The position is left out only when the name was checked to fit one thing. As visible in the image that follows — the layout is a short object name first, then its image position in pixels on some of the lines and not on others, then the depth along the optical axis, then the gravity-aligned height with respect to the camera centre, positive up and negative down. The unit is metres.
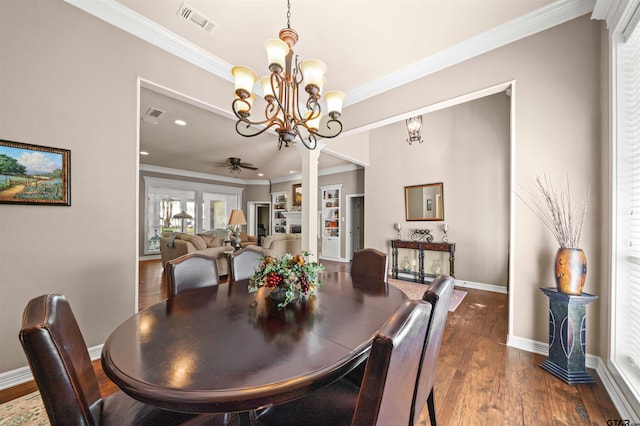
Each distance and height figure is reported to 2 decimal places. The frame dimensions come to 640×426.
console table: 4.43 -0.81
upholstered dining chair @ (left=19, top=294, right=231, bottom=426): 0.70 -0.54
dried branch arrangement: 1.95 -0.01
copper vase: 1.83 -0.45
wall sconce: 3.96 +1.41
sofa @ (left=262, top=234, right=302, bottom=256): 5.05 -0.72
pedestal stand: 1.78 -0.94
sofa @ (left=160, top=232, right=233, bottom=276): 4.70 -0.77
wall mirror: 4.72 +0.19
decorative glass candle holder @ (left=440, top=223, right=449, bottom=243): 4.64 -0.38
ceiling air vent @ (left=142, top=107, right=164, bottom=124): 3.58 +1.47
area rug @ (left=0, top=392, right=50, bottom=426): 1.41 -1.24
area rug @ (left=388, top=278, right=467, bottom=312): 3.56 -1.35
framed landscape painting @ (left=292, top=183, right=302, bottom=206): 8.53 +0.59
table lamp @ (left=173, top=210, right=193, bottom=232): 7.63 -0.18
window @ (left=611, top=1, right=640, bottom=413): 1.57 +0.06
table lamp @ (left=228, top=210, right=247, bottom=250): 5.64 -0.17
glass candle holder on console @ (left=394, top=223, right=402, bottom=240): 5.21 -0.41
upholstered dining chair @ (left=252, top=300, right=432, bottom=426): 0.62 -0.47
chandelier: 1.63 +0.94
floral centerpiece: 1.35 -0.38
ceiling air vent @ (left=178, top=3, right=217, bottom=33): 2.01 +1.67
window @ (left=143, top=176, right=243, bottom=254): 7.26 +0.13
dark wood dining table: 0.72 -0.53
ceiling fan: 6.09 +1.20
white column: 3.80 +0.14
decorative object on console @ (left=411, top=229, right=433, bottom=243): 4.81 -0.48
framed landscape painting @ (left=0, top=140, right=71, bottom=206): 1.67 +0.26
